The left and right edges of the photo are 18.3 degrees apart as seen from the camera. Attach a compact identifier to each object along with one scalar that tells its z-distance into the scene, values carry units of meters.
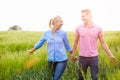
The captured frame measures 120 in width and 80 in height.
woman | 6.06
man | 5.63
